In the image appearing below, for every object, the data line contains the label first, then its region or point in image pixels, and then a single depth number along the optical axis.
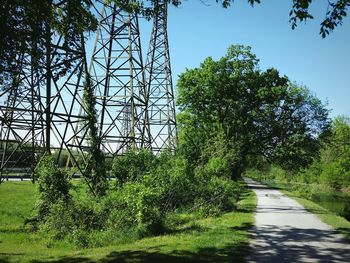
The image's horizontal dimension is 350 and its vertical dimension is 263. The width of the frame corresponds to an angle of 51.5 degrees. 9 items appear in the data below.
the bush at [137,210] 11.91
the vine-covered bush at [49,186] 13.29
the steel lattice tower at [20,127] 16.19
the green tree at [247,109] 39.09
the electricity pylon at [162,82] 31.40
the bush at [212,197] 15.78
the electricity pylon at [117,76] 18.91
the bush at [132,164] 17.28
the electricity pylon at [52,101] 9.98
